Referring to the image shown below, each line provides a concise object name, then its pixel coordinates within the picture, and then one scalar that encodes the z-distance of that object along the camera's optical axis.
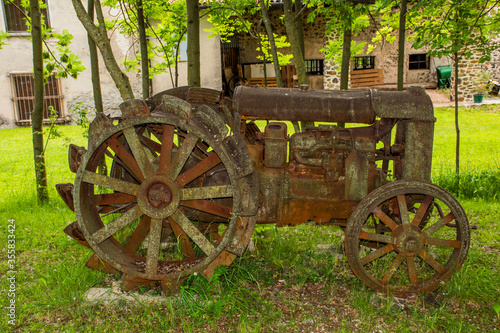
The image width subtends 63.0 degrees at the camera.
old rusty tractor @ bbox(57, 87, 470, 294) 3.00
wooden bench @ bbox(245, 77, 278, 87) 17.69
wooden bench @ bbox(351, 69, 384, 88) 18.67
